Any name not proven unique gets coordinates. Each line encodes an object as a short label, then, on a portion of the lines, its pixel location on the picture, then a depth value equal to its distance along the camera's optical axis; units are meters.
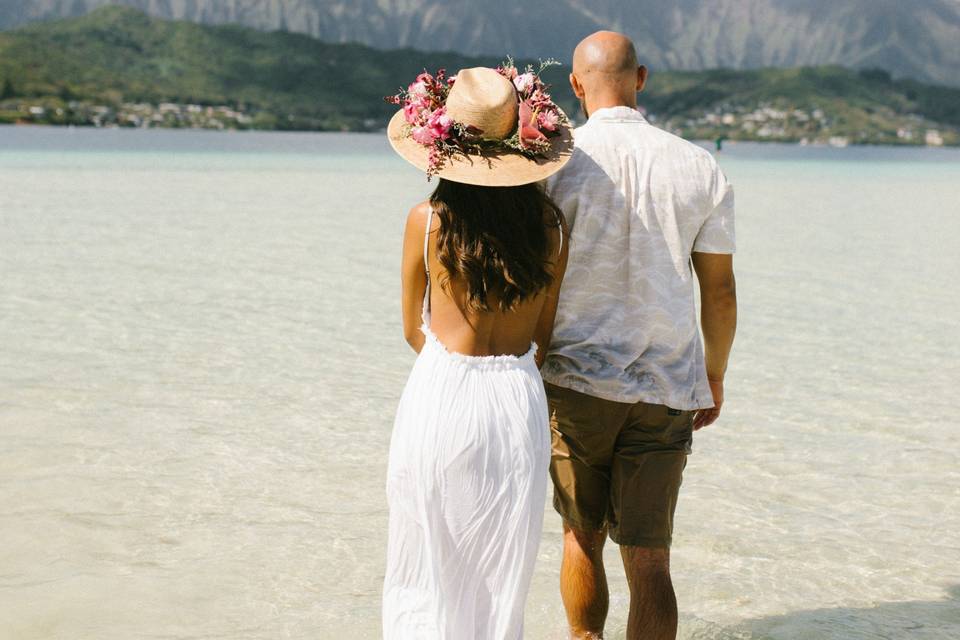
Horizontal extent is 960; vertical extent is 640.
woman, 2.56
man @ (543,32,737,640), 2.84
